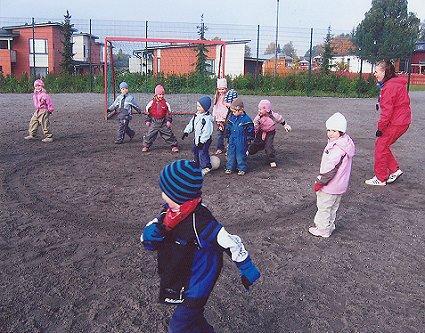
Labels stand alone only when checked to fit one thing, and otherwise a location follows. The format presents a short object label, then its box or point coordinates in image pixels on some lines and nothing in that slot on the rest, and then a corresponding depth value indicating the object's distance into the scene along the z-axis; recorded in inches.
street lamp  1046.9
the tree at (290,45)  1161.6
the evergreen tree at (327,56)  1229.6
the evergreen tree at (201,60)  889.0
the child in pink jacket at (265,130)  341.1
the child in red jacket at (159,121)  388.5
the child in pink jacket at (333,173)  211.6
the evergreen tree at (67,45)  1344.7
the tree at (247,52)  1333.7
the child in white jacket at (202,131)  321.7
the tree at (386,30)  1899.6
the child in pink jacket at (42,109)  419.8
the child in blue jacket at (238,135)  321.4
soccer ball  333.8
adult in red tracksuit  296.5
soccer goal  839.1
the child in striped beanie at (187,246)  113.3
